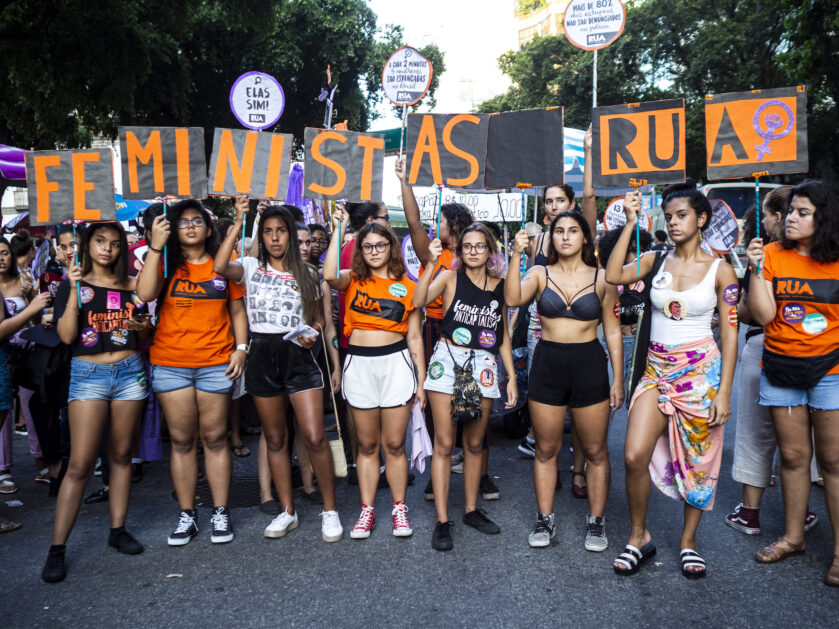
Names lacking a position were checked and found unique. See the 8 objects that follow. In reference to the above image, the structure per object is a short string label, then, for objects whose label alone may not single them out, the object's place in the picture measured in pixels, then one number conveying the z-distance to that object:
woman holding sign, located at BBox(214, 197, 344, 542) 4.39
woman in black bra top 4.12
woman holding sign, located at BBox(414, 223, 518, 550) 4.38
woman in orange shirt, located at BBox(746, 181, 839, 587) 3.74
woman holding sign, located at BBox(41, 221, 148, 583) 3.97
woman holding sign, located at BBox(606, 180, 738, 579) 3.77
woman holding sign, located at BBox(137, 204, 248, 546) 4.19
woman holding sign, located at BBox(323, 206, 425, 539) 4.35
